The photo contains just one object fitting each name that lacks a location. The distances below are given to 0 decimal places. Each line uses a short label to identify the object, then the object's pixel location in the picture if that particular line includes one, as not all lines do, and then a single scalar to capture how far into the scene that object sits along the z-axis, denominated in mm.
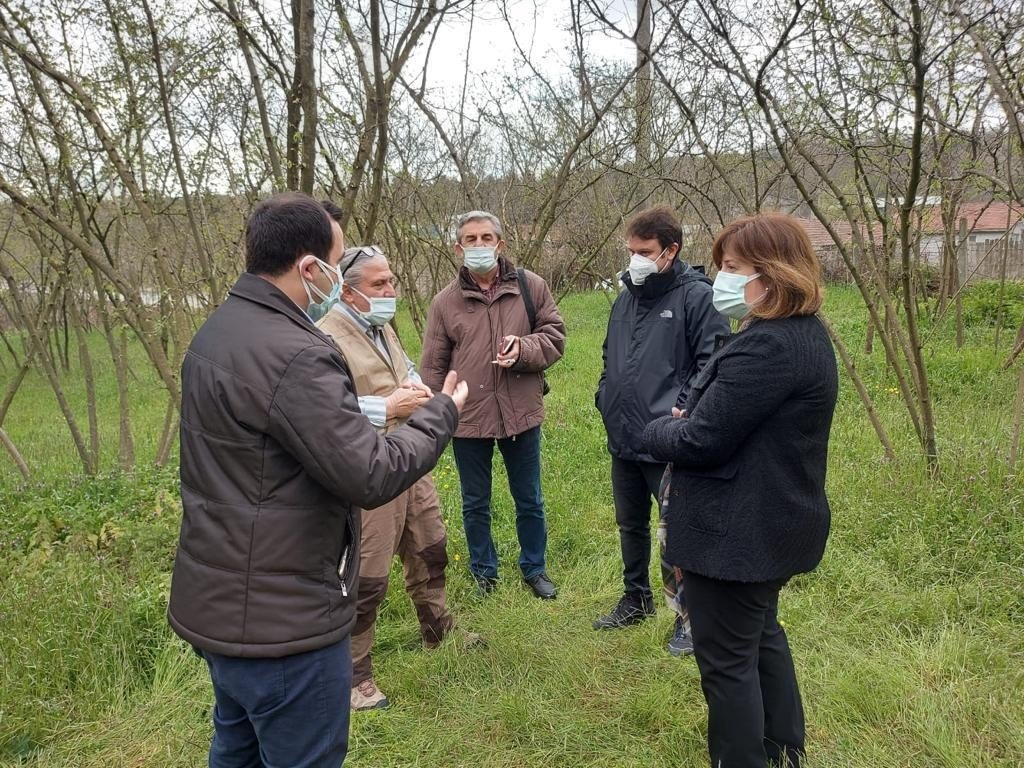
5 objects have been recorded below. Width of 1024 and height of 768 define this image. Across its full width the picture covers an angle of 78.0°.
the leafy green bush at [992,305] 9094
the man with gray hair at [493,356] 3070
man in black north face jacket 2590
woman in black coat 1640
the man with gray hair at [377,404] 2283
